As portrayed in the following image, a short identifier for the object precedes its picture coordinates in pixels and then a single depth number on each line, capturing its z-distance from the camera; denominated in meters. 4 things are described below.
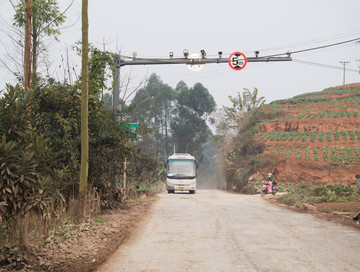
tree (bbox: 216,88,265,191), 49.41
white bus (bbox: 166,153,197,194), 35.91
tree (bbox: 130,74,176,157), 79.61
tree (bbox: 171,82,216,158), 77.00
